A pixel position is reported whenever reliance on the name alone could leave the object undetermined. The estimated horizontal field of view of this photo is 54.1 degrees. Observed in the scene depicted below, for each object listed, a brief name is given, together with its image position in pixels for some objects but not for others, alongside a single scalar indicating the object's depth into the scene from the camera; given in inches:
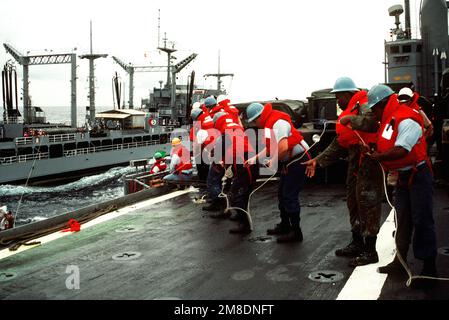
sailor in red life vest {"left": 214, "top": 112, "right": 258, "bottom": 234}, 235.9
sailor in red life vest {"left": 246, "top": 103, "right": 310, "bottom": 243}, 199.9
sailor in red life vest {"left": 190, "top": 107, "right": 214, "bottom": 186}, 282.8
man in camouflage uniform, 168.4
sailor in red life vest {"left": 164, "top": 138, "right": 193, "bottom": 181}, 370.6
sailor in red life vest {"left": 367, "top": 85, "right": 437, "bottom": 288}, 142.9
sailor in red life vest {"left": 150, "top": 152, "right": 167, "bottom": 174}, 513.0
